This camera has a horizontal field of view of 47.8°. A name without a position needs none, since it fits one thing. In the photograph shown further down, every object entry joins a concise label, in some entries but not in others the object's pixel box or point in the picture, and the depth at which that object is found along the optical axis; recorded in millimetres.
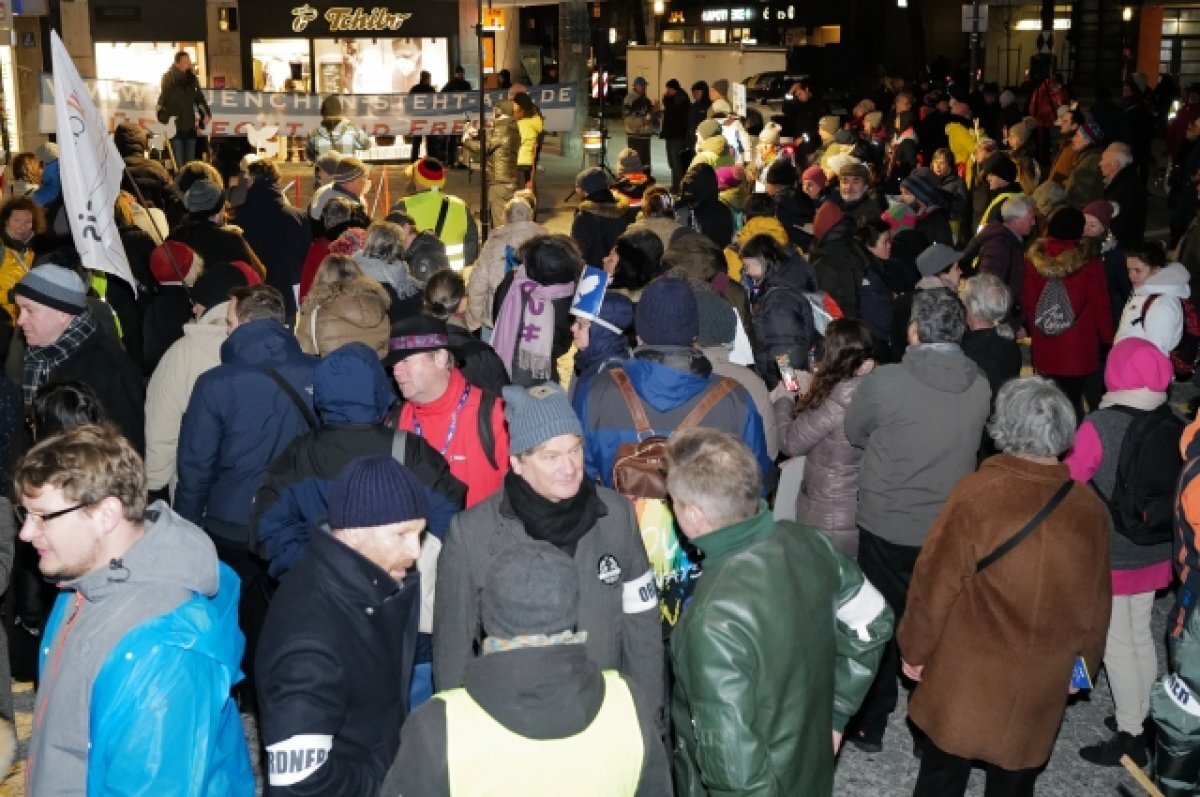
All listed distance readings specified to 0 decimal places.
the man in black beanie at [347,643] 3256
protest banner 18594
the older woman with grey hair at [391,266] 7926
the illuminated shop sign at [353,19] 25266
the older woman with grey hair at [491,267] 8797
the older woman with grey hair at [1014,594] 4426
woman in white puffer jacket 7637
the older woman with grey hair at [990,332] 6949
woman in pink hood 5617
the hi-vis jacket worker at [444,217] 10148
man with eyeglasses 3096
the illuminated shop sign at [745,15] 45250
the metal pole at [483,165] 14367
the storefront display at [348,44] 25219
